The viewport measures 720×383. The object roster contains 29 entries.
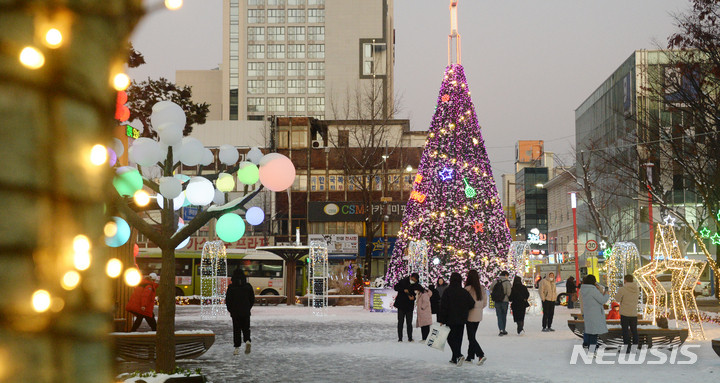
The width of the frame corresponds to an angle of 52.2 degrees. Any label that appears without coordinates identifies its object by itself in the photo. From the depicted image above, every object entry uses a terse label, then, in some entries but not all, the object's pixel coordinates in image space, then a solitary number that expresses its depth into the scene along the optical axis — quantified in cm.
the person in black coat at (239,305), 1459
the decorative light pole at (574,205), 3292
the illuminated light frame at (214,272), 3644
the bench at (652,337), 1445
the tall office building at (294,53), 10606
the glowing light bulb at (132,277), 607
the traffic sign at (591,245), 3247
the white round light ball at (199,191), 889
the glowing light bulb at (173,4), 348
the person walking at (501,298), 1928
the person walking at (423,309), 1706
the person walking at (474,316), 1264
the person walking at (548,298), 2062
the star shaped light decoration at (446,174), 2750
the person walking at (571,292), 3115
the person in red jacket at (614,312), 2044
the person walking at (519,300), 1942
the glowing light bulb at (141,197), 715
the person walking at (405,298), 1703
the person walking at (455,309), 1240
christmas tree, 2722
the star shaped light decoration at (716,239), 2678
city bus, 4216
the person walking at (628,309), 1405
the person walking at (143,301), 1585
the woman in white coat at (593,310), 1327
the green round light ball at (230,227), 887
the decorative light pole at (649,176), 3142
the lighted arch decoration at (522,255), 3453
